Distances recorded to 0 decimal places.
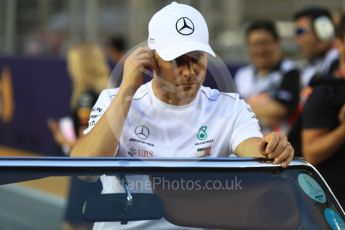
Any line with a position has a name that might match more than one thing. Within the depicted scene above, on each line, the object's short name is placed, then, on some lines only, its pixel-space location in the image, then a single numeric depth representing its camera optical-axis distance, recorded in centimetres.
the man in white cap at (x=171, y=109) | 635
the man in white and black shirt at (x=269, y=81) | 1248
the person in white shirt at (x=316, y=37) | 1283
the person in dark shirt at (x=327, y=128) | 915
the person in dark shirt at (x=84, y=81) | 1308
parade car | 585
